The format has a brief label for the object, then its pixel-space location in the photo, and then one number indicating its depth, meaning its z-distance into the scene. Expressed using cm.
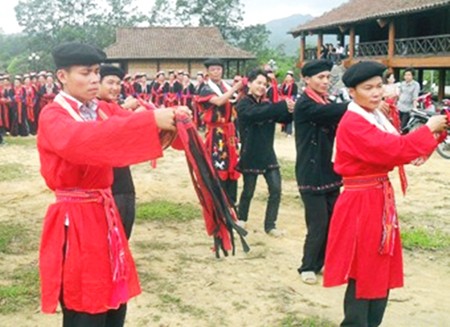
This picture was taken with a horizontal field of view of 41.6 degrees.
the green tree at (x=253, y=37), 5256
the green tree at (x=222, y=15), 5256
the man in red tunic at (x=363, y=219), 327
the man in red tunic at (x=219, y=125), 636
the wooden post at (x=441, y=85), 1916
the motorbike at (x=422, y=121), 1145
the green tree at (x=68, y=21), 5503
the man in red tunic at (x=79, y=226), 261
